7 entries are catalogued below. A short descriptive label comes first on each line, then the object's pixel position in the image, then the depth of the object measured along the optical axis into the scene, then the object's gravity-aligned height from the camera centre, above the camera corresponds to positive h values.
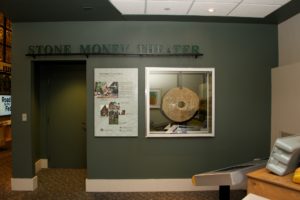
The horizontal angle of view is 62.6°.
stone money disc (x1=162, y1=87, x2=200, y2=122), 4.21 -0.09
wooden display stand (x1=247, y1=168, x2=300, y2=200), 1.63 -0.62
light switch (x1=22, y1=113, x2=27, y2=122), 4.11 -0.31
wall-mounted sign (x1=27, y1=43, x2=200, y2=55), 4.07 +0.82
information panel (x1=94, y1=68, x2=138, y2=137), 4.08 -0.06
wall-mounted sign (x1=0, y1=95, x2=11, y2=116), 7.48 -0.19
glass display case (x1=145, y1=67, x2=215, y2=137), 4.15 -0.05
